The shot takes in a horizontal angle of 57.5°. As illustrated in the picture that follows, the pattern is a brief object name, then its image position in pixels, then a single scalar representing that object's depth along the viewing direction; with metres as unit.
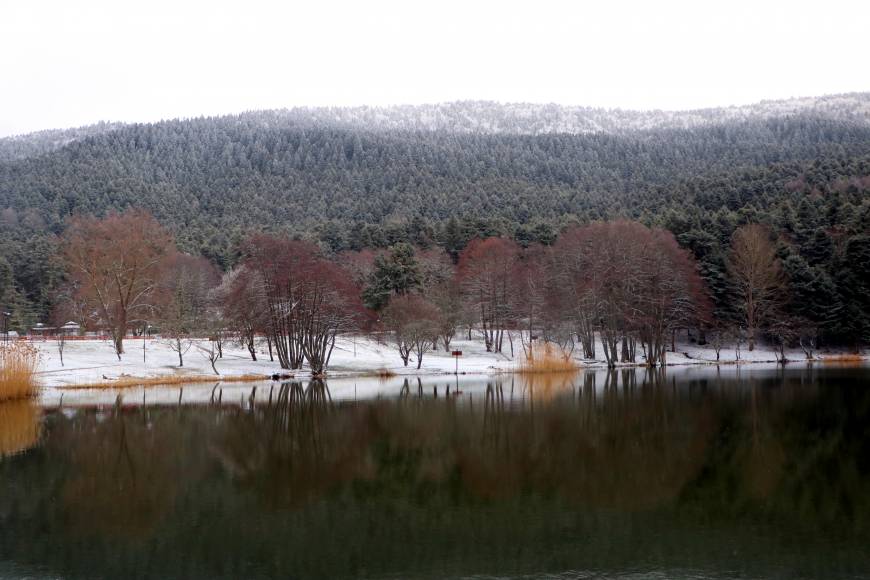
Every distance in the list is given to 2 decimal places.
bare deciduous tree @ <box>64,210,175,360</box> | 54.28
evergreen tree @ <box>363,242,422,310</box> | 74.62
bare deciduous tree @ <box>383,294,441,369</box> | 58.66
